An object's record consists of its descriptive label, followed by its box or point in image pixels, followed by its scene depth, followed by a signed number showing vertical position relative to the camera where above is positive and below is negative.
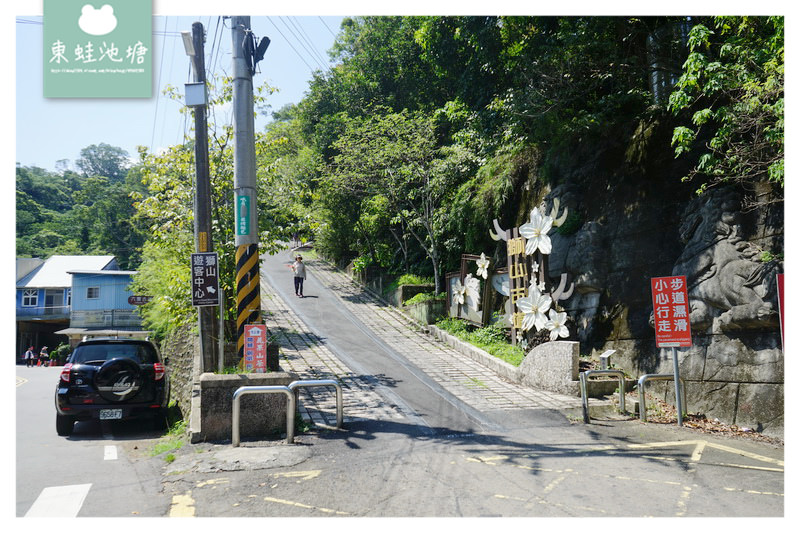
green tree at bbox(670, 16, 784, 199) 7.63 +2.49
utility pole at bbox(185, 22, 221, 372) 9.55 +1.46
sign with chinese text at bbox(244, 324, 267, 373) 8.23 -1.15
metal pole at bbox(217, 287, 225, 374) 8.55 -1.00
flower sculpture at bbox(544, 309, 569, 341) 12.05 -1.24
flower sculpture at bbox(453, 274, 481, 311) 16.11 -0.67
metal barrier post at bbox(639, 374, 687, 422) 8.65 -1.93
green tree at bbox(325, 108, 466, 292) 18.97 +3.65
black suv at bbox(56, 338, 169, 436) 9.00 -1.90
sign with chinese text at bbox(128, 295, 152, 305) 16.50 -0.80
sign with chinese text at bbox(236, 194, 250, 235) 8.55 +0.93
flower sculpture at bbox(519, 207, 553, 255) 12.64 +0.90
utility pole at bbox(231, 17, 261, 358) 8.55 +1.49
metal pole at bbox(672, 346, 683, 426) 8.61 -1.89
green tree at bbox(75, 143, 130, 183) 67.66 +14.31
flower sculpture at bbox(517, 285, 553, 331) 12.61 -0.89
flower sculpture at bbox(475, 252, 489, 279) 15.58 +0.10
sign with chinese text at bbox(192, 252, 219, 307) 8.49 -0.09
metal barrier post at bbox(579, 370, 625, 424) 8.70 -1.95
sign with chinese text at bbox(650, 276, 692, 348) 8.62 -0.70
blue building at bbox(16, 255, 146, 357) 33.16 -1.60
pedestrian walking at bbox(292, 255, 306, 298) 22.78 -0.07
